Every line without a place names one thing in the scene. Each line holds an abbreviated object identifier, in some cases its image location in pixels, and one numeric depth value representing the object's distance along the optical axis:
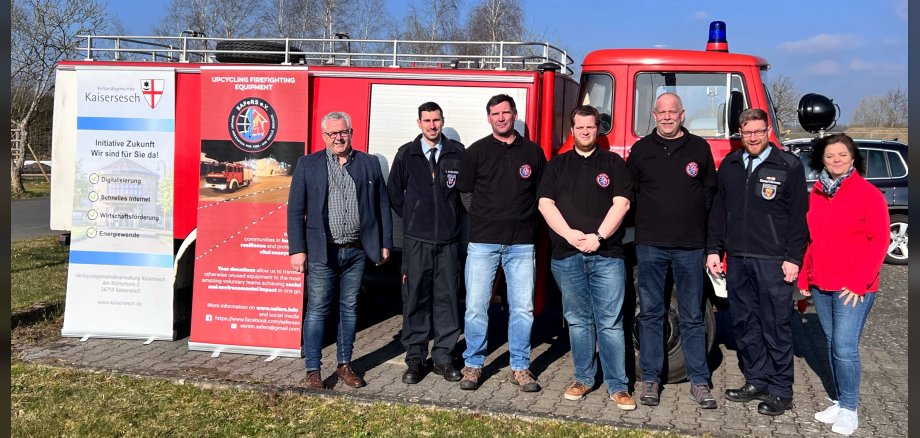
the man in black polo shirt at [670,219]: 4.96
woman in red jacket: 4.57
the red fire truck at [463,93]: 5.64
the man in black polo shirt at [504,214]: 5.30
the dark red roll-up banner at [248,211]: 6.25
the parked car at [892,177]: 12.10
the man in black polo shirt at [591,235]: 5.00
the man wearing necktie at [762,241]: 4.86
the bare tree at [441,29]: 22.26
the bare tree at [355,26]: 20.89
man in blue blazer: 5.37
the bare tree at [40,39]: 16.38
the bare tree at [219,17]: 21.56
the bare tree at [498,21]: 22.03
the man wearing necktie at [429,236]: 5.53
